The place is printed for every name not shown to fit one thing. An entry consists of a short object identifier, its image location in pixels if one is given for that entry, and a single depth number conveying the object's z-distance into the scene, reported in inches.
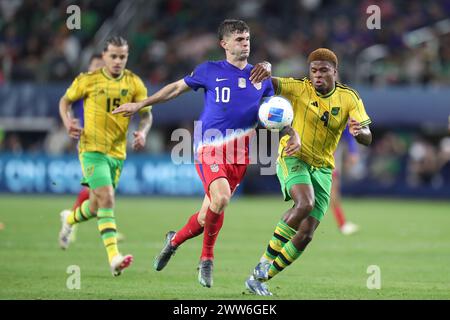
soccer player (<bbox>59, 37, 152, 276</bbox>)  444.5
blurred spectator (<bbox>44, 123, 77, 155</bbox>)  1010.1
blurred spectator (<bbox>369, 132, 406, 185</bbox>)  1041.5
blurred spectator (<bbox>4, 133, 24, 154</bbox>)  1009.5
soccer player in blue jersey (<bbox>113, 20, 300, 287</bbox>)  387.5
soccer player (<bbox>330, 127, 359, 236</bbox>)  619.0
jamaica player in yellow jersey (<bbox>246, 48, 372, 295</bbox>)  378.3
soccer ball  371.6
